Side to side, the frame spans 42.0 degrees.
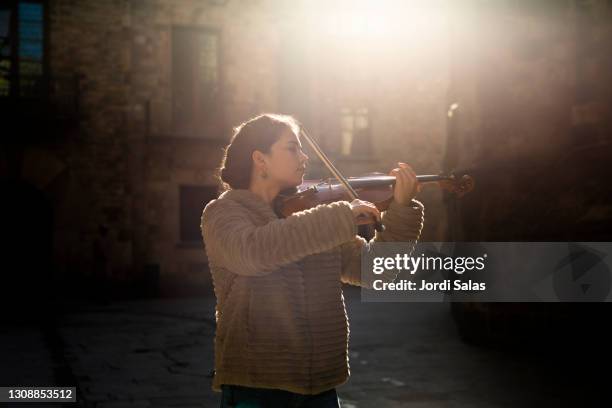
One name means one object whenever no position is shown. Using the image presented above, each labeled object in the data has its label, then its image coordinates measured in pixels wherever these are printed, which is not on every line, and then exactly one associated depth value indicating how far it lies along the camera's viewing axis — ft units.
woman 7.17
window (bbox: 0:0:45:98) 54.70
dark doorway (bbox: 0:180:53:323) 54.90
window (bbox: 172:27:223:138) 58.70
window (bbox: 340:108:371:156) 62.23
